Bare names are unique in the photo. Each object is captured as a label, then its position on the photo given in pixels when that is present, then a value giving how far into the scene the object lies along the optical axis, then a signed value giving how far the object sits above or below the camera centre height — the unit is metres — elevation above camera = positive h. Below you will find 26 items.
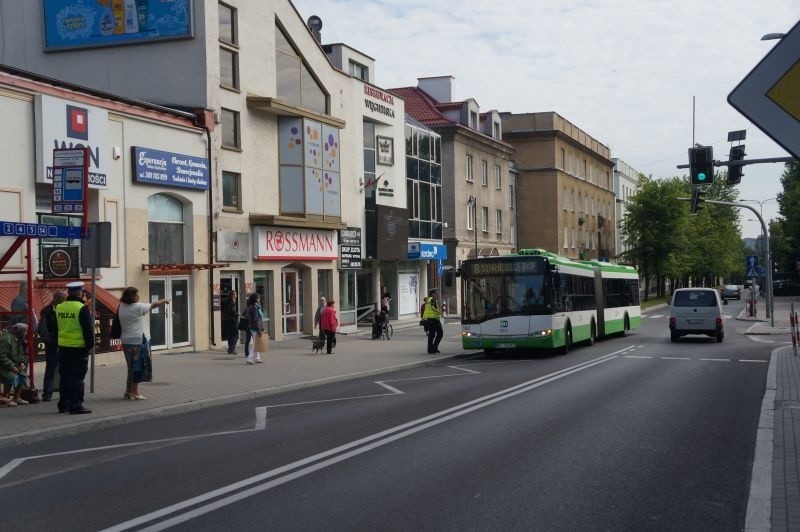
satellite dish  40.09 +12.06
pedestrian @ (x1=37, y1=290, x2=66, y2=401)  13.66 -0.75
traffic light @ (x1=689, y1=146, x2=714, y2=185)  19.22 +2.57
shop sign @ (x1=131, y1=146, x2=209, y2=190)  23.12 +3.39
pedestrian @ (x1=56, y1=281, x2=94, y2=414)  12.76 -0.76
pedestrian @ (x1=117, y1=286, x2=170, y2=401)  14.08 -0.52
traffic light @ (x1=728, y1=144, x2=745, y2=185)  19.58 +2.50
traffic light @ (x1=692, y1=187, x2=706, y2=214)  31.69 +2.95
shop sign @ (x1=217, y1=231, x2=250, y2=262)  26.53 +1.39
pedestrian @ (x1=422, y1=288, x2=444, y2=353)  25.69 -1.03
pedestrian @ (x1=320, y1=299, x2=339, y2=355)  25.14 -1.00
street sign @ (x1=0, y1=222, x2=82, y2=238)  12.84 +0.99
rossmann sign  28.73 +1.62
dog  24.88 -1.54
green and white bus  23.78 -0.43
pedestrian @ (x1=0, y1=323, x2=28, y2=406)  13.27 -0.99
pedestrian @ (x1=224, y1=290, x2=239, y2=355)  24.95 -0.85
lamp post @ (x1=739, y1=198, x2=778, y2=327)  39.00 +0.80
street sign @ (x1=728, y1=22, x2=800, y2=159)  5.98 +1.27
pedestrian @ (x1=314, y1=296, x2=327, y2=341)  26.35 -0.64
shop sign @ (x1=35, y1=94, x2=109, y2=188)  19.77 +3.79
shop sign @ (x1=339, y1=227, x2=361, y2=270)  34.47 +1.60
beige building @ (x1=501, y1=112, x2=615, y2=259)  68.00 +8.14
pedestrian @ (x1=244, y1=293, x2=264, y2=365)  22.12 -0.75
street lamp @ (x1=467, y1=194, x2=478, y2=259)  50.91 +4.62
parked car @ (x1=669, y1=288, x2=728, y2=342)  30.31 -1.09
